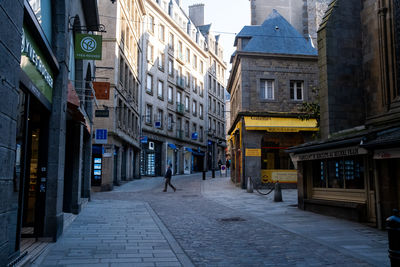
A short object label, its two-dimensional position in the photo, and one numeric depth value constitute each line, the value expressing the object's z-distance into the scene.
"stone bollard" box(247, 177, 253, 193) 21.66
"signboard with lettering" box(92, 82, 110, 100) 15.62
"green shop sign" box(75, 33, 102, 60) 10.10
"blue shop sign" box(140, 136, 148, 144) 33.97
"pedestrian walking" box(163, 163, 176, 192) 22.99
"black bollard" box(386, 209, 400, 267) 4.20
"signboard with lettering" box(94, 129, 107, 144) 22.19
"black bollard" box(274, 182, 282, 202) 16.92
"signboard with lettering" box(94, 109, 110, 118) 17.31
